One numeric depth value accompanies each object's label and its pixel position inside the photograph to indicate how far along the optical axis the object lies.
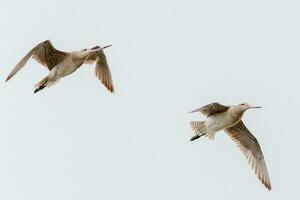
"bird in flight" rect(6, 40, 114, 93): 15.73
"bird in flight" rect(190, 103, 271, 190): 15.46
